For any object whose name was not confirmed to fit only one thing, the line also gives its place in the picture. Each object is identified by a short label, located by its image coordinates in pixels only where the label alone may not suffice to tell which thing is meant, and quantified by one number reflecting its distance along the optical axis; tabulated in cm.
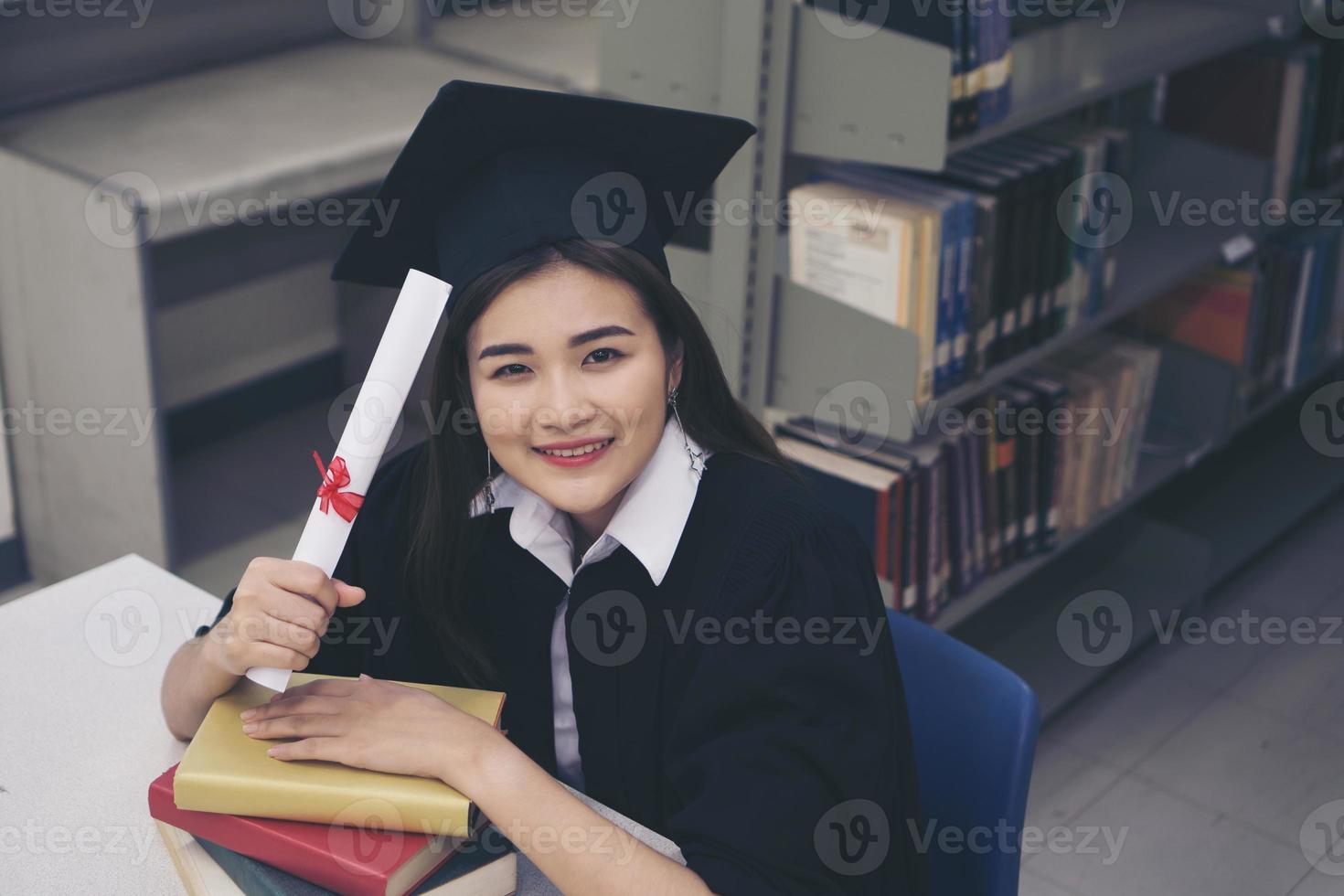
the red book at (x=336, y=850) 116
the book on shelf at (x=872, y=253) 228
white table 131
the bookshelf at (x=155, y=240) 273
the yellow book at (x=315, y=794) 120
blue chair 147
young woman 125
